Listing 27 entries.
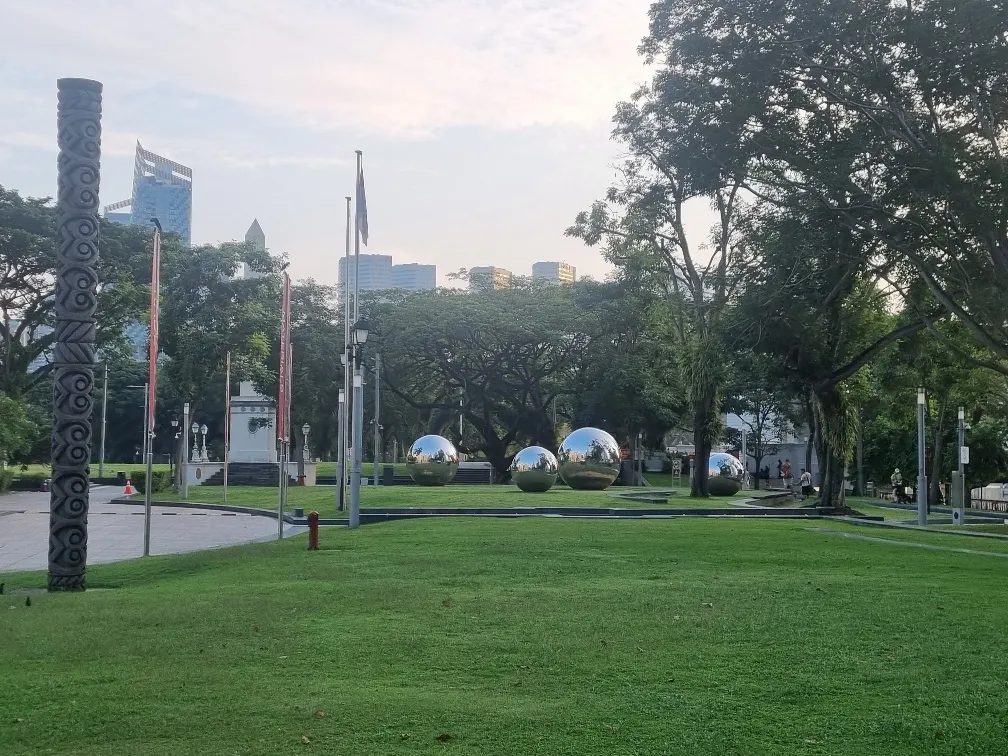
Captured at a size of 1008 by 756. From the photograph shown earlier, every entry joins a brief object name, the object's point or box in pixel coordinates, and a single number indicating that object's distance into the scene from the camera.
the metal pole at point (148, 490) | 17.48
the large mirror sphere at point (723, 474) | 39.09
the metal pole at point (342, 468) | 29.05
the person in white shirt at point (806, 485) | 42.00
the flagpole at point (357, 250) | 27.96
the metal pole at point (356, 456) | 23.30
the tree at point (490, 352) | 53.12
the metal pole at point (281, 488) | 21.00
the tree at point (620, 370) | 52.41
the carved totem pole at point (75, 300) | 14.36
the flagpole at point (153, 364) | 17.42
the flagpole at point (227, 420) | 41.84
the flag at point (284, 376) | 22.31
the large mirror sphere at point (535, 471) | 34.56
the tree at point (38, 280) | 42.47
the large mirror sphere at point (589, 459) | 34.97
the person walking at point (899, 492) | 47.66
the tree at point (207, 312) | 49.41
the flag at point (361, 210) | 27.88
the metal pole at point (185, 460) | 40.90
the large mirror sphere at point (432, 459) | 39.50
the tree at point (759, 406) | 33.94
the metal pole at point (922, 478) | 26.14
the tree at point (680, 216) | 21.61
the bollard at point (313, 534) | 17.34
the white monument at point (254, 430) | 60.78
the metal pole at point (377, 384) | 52.38
